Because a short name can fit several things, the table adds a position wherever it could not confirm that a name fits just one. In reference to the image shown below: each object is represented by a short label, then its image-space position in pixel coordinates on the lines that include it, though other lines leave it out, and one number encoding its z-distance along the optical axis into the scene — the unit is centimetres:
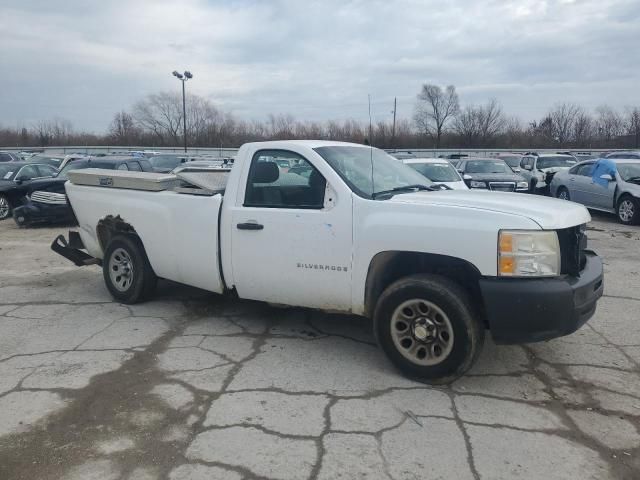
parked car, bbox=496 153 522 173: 2729
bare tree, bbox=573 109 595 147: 6341
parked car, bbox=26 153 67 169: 2306
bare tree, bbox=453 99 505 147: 6400
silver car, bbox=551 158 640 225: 1248
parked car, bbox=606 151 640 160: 2221
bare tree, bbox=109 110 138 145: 7388
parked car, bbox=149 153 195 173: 2133
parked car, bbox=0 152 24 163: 2723
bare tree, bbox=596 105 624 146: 6066
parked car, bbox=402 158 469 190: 1198
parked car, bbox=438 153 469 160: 3481
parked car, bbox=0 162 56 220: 1389
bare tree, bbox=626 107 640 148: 5447
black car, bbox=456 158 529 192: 1516
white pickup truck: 361
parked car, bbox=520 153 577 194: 1872
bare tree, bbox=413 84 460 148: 6550
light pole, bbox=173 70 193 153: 4040
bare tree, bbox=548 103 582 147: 6438
